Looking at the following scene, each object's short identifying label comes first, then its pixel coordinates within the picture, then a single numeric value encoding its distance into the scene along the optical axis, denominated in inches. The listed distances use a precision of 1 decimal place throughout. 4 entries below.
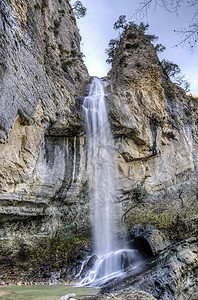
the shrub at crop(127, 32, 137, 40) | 615.2
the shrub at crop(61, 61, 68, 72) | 551.9
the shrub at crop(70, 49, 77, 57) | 625.6
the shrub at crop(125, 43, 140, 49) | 586.9
